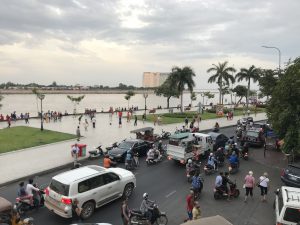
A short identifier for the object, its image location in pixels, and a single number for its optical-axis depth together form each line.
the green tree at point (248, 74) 52.71
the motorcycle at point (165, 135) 22.84
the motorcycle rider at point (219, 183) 11.33
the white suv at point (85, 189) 9.10
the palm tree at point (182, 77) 41.72
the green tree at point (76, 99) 44.10
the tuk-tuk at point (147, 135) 20.25
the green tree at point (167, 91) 44.06
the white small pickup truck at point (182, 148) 15.44
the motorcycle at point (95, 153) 16.98
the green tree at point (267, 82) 20.28
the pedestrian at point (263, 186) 11.26
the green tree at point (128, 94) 53.04
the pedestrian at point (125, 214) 8.55
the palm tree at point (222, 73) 51.12
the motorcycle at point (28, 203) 9.79
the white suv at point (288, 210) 8.26
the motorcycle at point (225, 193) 11.37
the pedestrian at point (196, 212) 8.60
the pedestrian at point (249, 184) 11.19
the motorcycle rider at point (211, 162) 14.66
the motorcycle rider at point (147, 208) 8.79
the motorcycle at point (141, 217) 8.77
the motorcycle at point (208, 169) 14.50
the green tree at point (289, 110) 14.00
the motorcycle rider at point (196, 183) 11.24
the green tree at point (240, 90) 60.95
